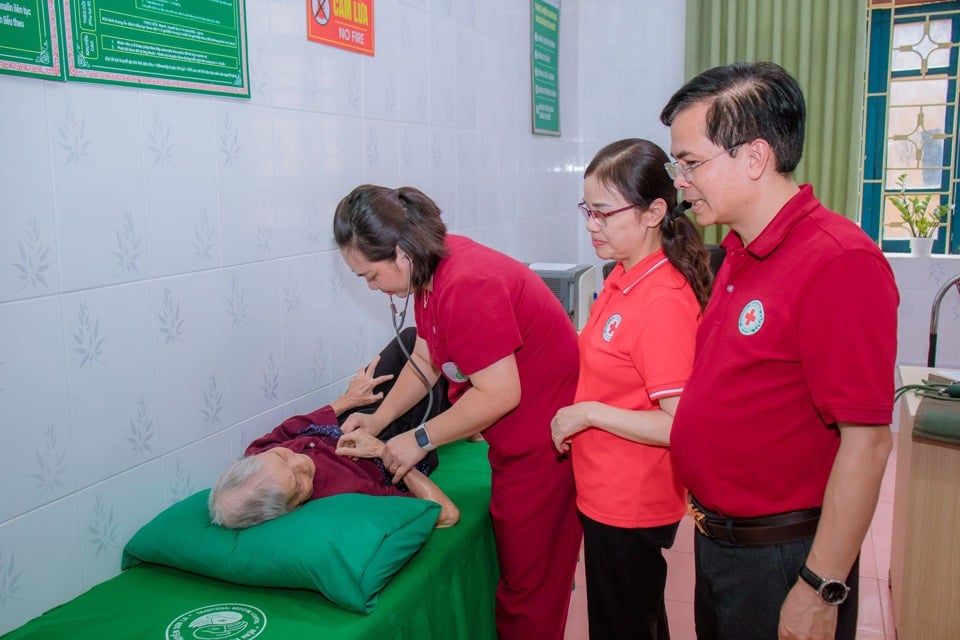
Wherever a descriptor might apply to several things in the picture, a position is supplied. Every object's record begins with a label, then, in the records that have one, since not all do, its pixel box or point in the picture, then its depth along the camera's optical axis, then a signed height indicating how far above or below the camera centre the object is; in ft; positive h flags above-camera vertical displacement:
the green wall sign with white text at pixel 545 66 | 12.53 +2.23
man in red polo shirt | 3.39 -0.83
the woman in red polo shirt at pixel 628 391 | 5.08 -1.31
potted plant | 13.39 -0.43
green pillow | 5.18 -2.37
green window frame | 13.62 +1.47
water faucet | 7.63 -1.33
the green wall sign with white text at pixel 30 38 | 4.67 +1.07
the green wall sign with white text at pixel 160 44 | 5.16 +1.21
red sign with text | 7.41 +1.80
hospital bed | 4.89 -2.66
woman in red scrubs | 5.59 -1.25
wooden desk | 7.07 -3.26
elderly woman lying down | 5.80 -2.14
